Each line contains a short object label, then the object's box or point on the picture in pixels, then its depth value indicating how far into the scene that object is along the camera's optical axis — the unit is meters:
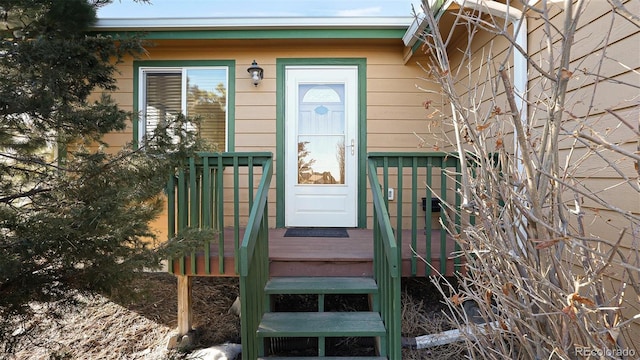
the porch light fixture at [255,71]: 4.30
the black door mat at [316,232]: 3.92
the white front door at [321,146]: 4.41
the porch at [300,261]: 2.20
